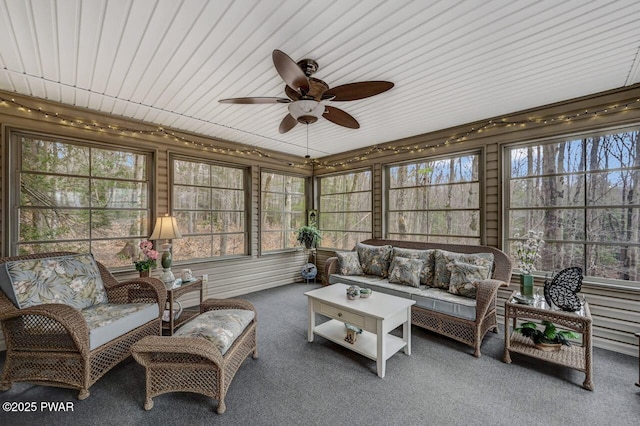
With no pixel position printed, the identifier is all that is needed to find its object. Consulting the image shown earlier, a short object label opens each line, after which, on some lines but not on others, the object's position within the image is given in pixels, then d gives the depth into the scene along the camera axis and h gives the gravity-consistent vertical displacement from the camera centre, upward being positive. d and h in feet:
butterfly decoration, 8.16 -2.40
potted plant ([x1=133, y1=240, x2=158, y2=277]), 10.90 -2.09
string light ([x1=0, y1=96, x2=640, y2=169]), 9.84 +3.77
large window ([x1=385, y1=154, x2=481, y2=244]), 13.19 +0.67
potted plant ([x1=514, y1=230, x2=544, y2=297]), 9.13 -1.71
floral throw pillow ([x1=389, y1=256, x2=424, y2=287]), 11.83 -2.66
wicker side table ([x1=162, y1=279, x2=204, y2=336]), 10.23 -3.43
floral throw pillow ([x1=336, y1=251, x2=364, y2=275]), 14.12 -2.75
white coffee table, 8.02 -3.48
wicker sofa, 9.25 -3.38
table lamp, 11.34 -1.00
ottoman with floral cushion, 6.31 -3.65
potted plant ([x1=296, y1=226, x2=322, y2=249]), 17.88 -1.59
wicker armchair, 6.79 -3.60
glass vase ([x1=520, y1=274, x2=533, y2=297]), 9.11 -2.49
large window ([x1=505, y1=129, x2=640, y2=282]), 9.69 +0.49
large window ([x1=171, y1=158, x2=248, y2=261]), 14.34 +0.19
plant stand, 19.79 -3.28
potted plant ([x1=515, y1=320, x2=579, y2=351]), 8.33 -3.95
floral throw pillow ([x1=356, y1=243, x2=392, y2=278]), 13.71 -2.46
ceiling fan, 6.79 +3.32
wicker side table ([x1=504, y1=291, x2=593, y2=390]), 7.39 -3.78
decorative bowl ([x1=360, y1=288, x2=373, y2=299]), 9.73 -2.94
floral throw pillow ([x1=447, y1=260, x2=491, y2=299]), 10.19 -2.52
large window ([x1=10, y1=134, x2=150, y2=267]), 10.42 +0.56
